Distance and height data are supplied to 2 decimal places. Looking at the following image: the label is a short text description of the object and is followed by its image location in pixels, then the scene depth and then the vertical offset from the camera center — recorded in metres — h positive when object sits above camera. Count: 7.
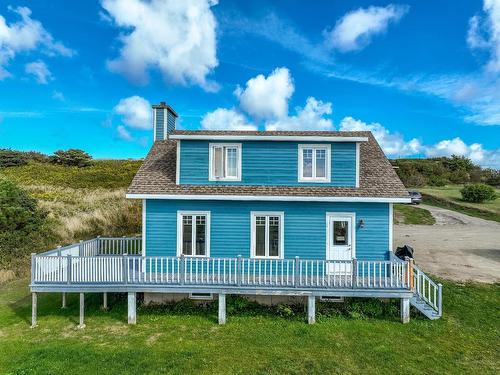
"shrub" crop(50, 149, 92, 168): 47.09 +4.78
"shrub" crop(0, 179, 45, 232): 16.88 -1.16
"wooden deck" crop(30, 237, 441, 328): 9.89 -2.89
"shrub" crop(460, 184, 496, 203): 38.22 +0.11
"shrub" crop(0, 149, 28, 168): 44.09 +4.39
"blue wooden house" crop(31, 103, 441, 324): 10.11 -1.21
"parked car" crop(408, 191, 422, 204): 38.77 -0.58
